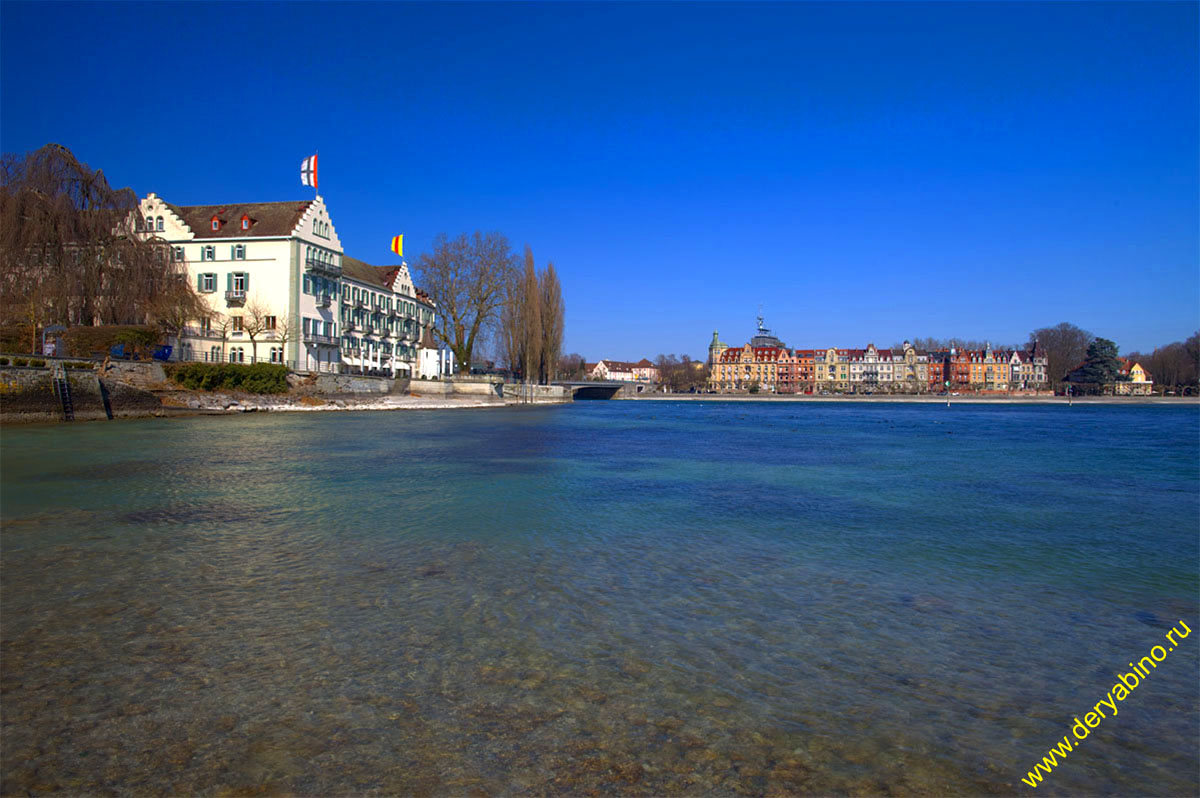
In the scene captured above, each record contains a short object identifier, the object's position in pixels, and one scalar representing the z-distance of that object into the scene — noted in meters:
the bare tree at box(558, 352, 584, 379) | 155.38
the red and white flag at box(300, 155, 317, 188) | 56.69
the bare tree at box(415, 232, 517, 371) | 64.88
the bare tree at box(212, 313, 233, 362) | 48.45
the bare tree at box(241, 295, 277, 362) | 49.44
